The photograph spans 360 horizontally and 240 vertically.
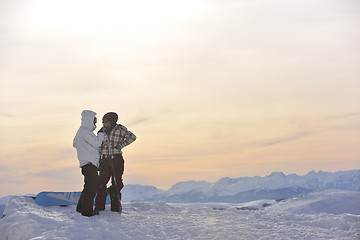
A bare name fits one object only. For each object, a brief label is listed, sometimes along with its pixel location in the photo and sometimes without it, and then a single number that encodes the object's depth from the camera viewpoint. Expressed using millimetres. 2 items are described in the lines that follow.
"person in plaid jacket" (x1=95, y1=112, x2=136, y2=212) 11094
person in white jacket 10289
